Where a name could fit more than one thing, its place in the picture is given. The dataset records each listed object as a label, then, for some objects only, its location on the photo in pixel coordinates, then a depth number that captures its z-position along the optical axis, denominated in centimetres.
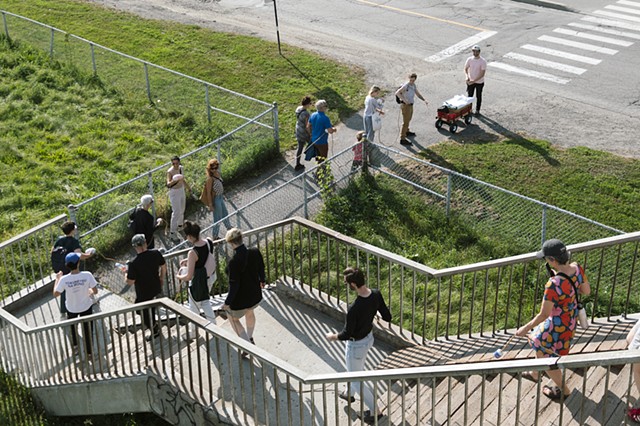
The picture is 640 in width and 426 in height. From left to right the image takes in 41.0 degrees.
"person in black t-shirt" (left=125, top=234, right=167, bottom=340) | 1009
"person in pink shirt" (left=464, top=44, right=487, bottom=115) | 1855
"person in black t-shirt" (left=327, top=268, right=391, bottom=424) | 811
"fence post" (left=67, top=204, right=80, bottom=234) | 1286
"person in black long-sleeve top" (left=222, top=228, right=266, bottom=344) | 915
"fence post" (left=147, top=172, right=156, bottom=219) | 1455
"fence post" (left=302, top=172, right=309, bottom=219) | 1471
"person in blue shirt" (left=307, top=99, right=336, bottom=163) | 1617
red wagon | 1805
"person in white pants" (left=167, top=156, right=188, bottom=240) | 1403
